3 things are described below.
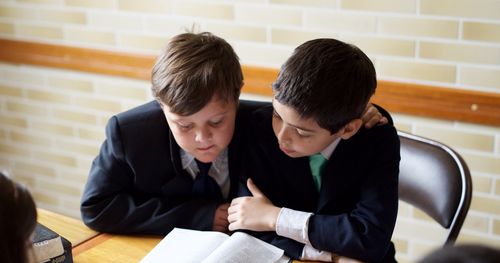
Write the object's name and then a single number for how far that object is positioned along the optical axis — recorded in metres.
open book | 1.78
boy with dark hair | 1.79
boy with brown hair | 1.87
